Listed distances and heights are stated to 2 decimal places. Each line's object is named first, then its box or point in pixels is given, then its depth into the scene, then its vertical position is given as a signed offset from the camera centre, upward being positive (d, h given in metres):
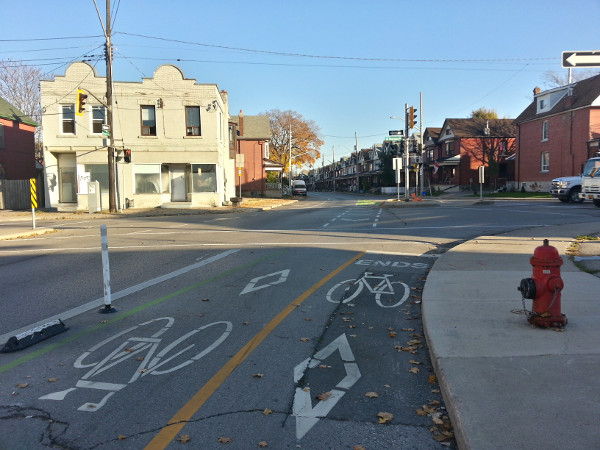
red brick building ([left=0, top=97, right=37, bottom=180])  37.50 +4.43
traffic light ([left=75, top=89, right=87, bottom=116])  22.41 +4.53
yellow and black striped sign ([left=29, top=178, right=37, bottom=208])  19.76 +0.15
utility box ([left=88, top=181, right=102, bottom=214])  27.92 -0.09
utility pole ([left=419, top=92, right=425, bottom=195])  36.44 +6.13
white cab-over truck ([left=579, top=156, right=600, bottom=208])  23.78 +0.29
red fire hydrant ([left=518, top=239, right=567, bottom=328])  4.89 -1.06
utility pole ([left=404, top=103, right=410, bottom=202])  30.84 +3.35
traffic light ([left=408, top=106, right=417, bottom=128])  28.36 +4.50
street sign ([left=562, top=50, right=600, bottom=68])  6.14 +1.69
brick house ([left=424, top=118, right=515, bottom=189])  54.75 +4.84
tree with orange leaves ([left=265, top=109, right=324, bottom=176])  79.69 +9.20
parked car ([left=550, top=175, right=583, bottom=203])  28.28 -0.05
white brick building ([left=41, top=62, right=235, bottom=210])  29.95 +3.97
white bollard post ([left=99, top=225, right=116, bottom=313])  6.27 -1.14
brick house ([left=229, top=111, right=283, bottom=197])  50.28 +3.65
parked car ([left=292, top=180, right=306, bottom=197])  63.62 +0.70
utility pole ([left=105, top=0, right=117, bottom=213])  24.75 +4.26
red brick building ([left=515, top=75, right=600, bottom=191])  36.06 +4.66
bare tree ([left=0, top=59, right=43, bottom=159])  50.03 +10.99
